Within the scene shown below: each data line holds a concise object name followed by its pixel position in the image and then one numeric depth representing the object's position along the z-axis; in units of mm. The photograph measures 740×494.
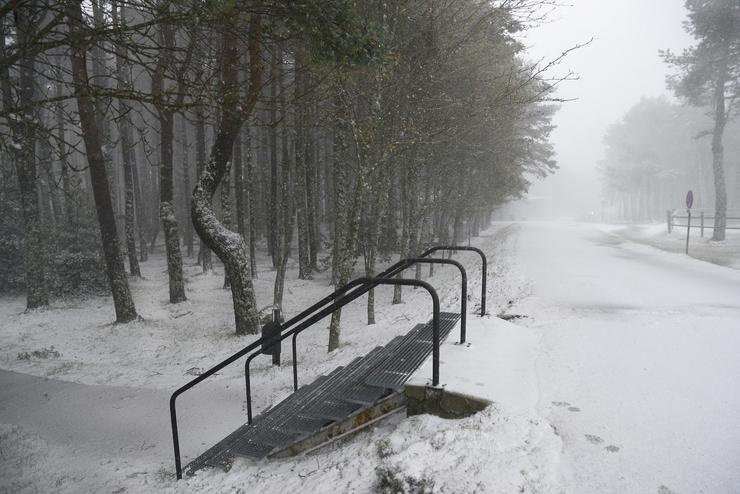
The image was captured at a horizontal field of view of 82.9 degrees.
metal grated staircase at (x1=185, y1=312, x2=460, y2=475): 4016
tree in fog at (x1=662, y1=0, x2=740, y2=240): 18531
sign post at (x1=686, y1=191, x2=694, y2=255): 15738
